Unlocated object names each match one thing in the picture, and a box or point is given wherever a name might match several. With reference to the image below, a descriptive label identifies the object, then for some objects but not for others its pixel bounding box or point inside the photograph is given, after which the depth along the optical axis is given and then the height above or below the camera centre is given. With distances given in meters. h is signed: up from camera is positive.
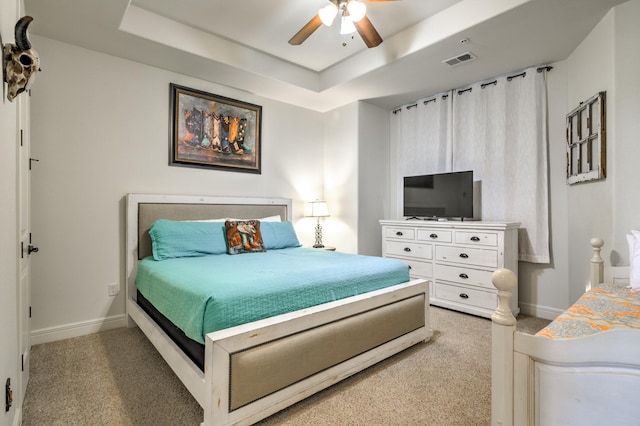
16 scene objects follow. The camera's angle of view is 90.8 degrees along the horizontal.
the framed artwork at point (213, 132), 3.32 +0.92
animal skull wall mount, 1.25 +0.62
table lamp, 4.27 +0.03
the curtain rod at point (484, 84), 3.17 +1.44
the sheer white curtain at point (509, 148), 3.20 +0.70
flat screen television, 3.55 +0.19
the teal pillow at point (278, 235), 3.40 -0.26
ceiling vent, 2.97 +1.47
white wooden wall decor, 2.39 +0.59
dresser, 3.10 -0.48
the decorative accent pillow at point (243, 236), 3.06 -0.24
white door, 1.60 -0.15
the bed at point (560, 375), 0.84 -0.47
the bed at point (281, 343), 1.47 -0.77
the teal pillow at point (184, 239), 2.76 -0.24
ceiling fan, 2.16 +1.41
